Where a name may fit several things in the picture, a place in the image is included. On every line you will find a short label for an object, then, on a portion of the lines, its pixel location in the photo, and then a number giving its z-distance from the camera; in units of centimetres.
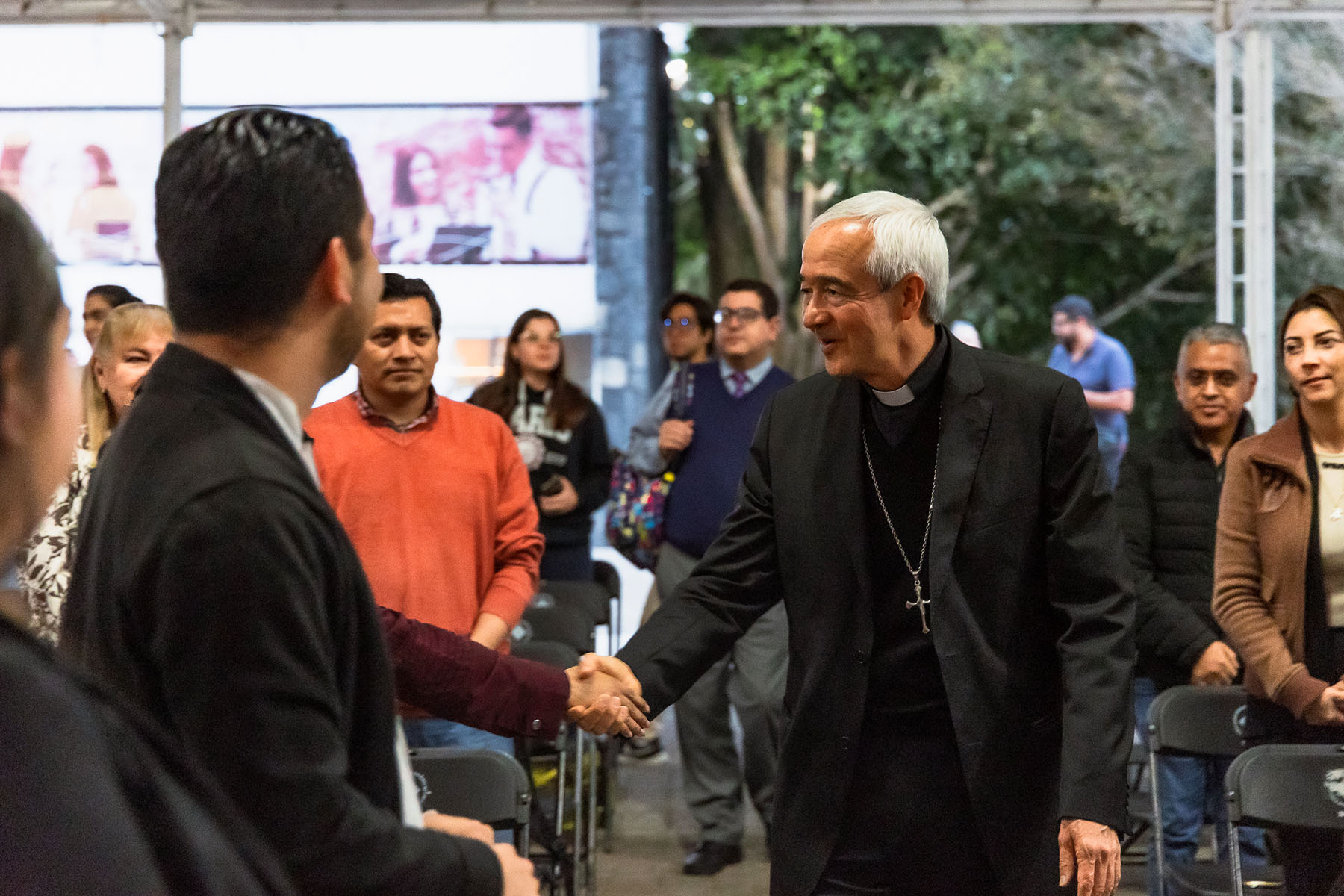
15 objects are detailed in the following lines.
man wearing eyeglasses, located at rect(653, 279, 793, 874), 625
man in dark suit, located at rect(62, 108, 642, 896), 140
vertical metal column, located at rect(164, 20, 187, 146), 727
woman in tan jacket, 412
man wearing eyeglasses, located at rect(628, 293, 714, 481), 656
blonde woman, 397
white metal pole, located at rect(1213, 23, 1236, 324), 746
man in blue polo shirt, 938
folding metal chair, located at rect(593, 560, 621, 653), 761
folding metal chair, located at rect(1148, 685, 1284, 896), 464
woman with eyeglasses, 689
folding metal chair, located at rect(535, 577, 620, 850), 659
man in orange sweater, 400
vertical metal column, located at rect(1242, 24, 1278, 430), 715
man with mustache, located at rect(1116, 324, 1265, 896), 540
